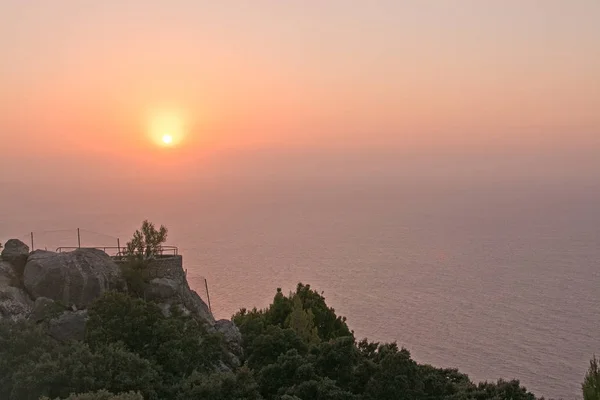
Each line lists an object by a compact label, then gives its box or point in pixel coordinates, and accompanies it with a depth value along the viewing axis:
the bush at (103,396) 16.78
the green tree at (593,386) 25.98
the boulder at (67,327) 24.91
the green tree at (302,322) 36.00
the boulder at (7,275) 29.04
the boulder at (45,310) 25.75
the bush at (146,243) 33.34
